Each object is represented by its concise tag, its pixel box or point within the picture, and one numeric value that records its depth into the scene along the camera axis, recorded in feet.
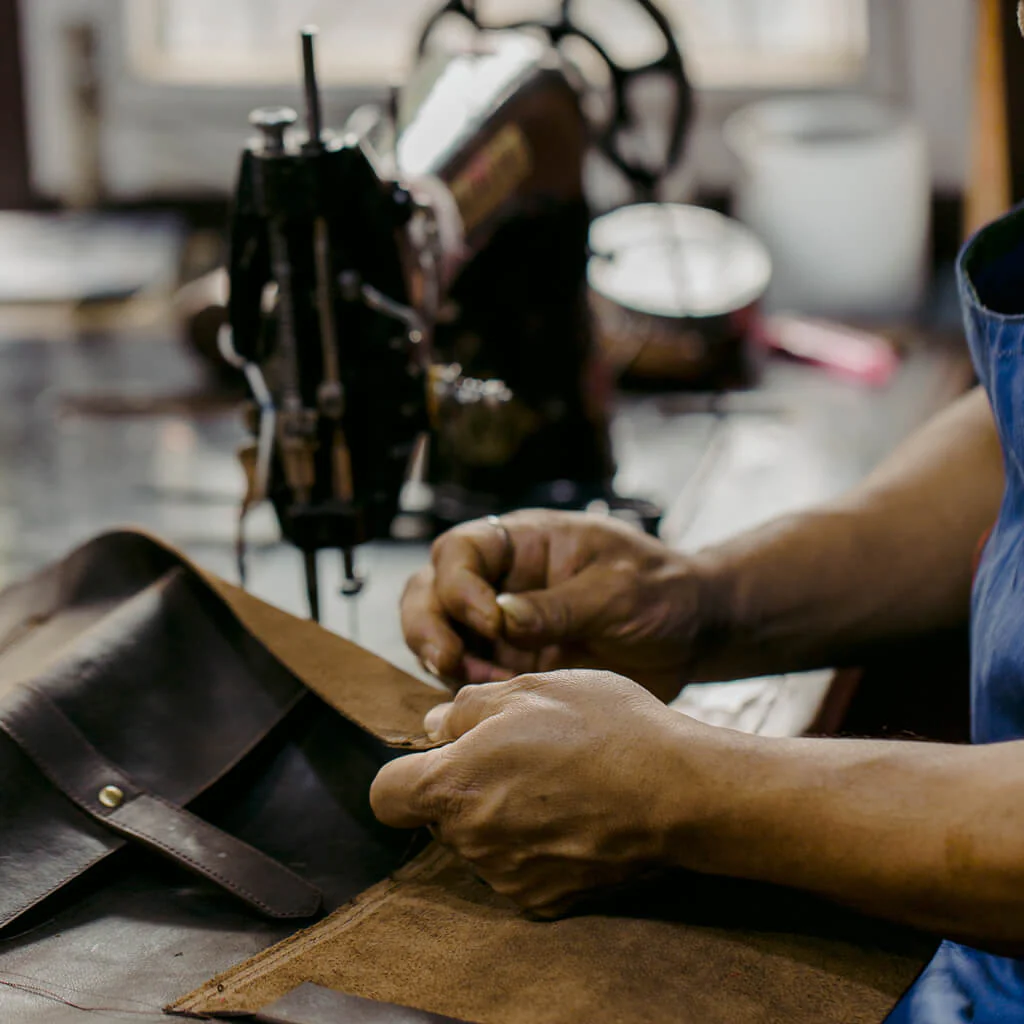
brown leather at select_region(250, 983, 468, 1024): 3.85
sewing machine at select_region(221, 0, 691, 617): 4.61
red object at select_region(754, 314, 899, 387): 6.97
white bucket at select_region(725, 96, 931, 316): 7.54
